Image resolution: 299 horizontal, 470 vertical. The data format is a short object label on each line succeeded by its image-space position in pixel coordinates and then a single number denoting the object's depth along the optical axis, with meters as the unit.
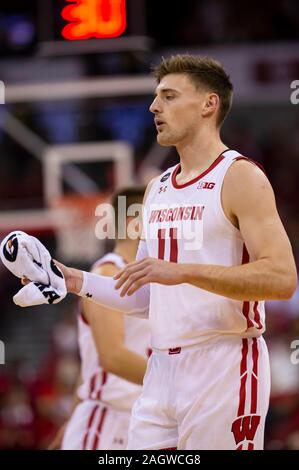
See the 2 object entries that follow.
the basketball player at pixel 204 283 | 8.37
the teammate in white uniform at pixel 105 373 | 11.61
